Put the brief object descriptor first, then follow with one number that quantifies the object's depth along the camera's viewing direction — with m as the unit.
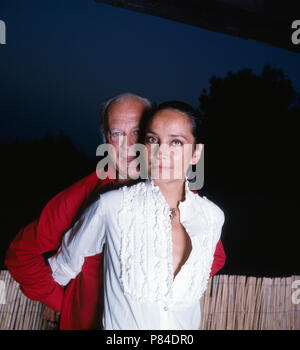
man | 1.41
